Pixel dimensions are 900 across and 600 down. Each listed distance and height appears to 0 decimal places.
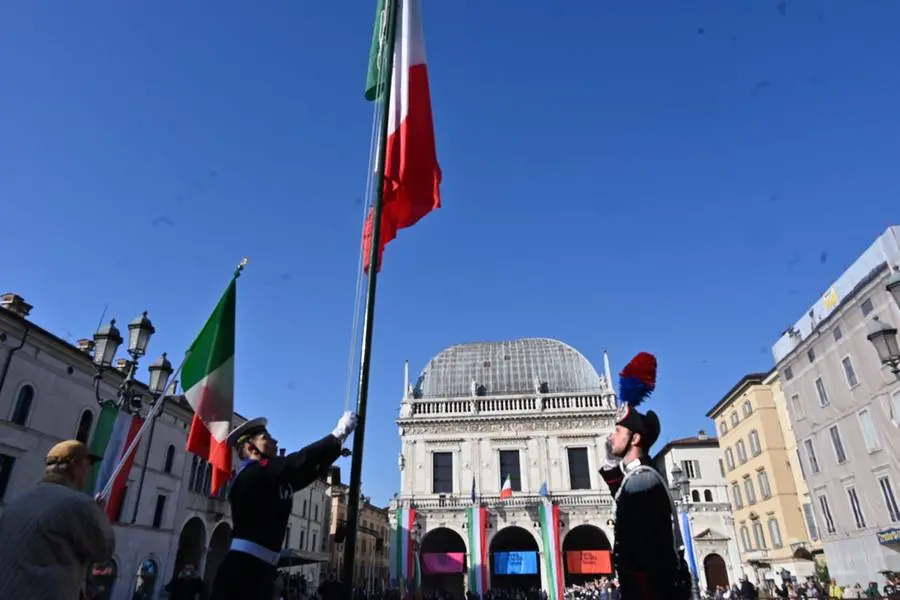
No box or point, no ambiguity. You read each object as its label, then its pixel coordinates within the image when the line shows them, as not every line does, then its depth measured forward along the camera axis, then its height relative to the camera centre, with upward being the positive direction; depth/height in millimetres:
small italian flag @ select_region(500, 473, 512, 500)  33688 +4506
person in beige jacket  3016 +180
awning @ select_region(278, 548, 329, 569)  25164 +720
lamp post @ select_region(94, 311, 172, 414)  11008 +4351
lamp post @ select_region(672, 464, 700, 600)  17459 +2672
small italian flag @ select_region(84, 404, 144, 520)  10305 +2335
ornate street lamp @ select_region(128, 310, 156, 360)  11453 +4471
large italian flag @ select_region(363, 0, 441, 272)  6020 +4284
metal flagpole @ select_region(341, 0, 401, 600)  4242 +2061
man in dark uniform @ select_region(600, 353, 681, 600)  3486 +318
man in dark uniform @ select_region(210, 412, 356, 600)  4062 +460
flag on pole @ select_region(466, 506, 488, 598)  32500 +1320
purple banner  33875 +629
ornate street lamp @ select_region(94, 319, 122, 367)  12430 +4696
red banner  33531 +562
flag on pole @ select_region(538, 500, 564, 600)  31838 +1319
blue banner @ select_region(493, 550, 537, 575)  33781 +550
